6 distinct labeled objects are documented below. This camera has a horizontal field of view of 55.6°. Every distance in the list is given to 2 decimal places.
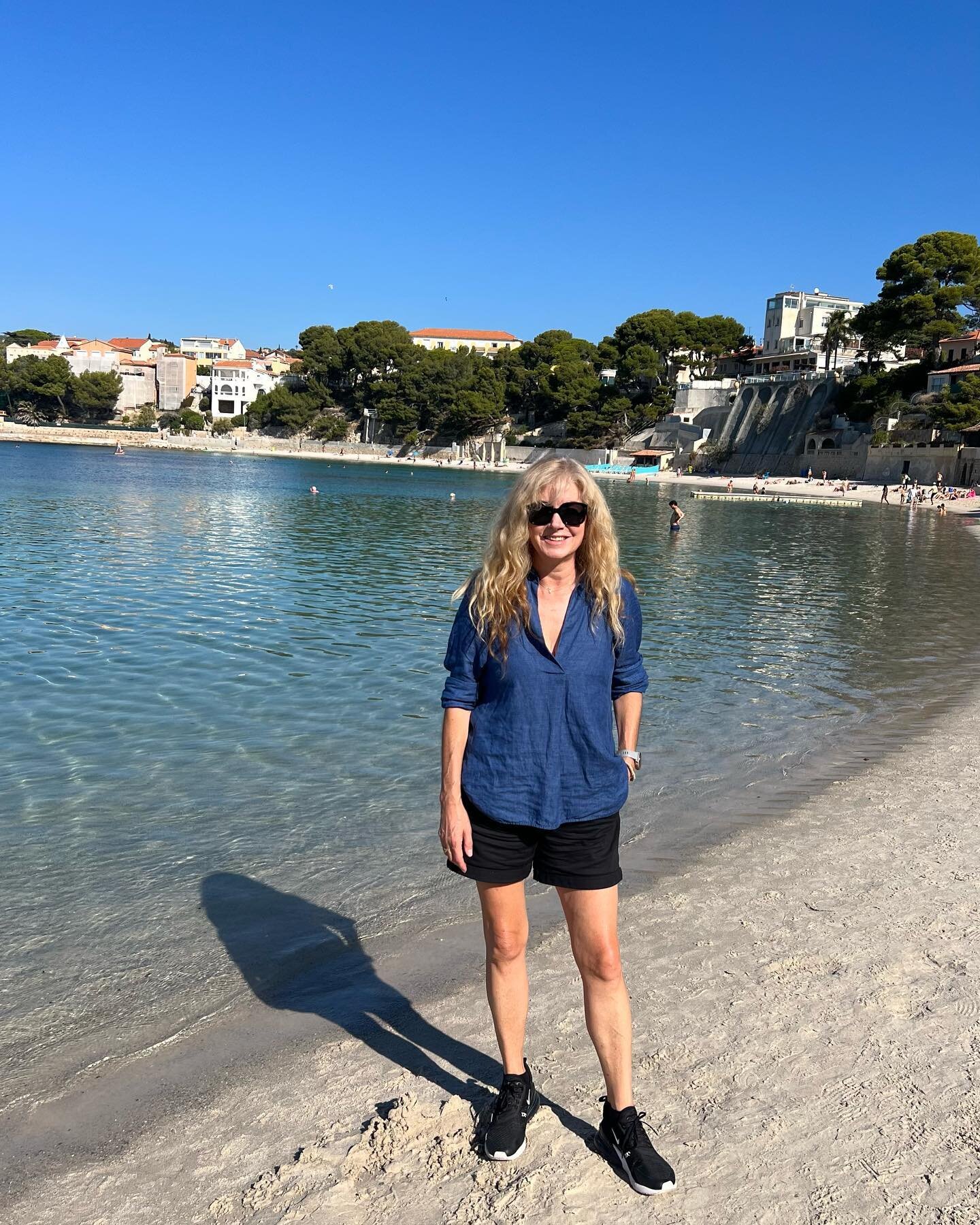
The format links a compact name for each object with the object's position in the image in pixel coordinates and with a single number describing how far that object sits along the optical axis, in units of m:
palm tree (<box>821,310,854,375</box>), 88.56
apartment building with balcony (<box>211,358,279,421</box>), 134.12
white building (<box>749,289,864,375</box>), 99.19
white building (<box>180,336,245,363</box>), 159.62
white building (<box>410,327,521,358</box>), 160.62
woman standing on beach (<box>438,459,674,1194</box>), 2.70
